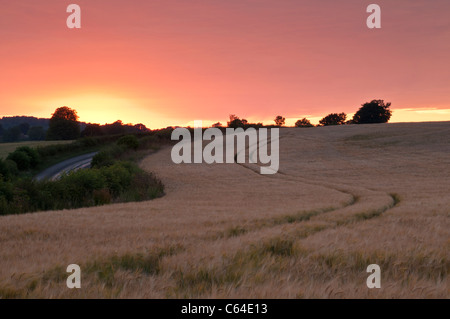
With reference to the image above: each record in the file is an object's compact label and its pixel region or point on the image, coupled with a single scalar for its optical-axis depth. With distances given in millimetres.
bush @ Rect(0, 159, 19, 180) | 43862
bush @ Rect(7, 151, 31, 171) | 52250
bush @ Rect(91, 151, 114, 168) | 42544
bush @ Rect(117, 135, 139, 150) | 64562
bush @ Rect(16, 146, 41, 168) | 55262
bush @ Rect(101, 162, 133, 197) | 25359
